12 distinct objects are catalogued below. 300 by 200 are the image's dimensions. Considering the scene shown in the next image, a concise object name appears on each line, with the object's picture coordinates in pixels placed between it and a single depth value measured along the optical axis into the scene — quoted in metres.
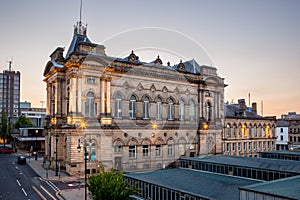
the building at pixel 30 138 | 77.37
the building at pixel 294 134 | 87.94
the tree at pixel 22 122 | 97.34
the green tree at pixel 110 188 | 20.36
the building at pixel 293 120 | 90.99
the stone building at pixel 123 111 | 41.62
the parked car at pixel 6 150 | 72.72
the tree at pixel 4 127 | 92.88
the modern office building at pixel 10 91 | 142.01
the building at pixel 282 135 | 89.66
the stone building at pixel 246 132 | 60.85
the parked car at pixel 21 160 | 52.46
